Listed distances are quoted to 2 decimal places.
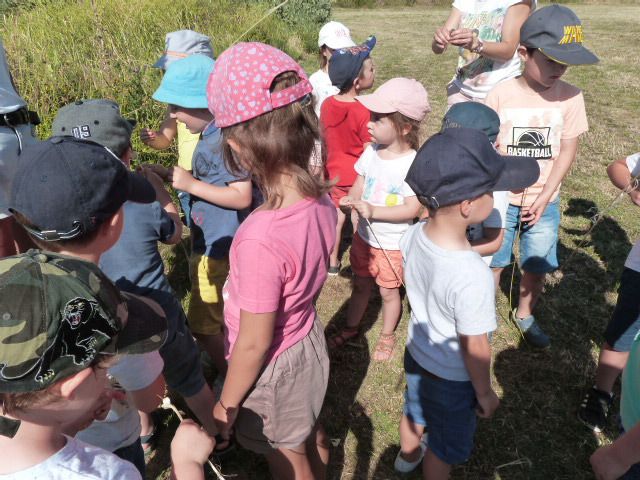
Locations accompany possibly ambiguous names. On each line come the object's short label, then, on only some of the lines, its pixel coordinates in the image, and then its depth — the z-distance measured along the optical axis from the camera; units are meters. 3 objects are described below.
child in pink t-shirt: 1.50
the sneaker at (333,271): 4.11
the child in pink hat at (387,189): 2.61
